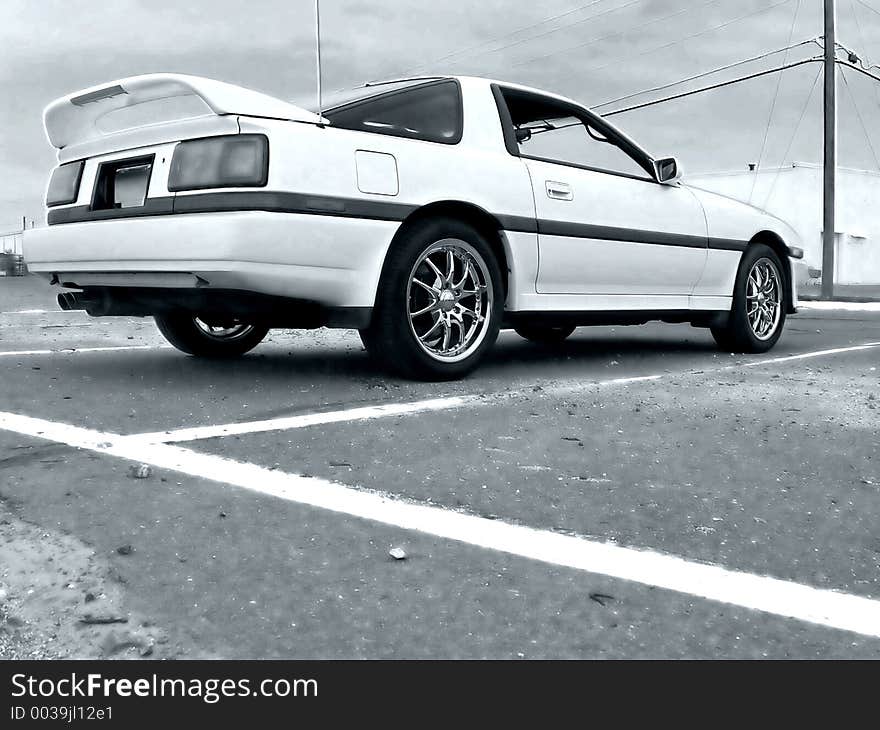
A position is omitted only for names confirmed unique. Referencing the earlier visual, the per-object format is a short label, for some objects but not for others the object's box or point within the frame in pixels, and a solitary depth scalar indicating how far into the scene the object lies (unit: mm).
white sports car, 4211
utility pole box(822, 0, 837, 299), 21844
